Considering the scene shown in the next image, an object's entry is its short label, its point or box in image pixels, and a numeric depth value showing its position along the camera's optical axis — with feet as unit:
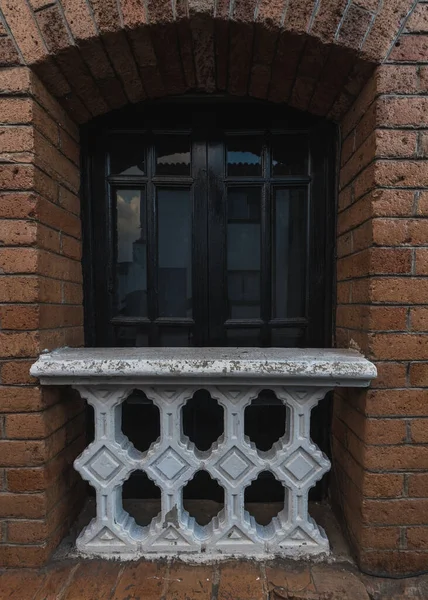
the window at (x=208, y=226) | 5.90
